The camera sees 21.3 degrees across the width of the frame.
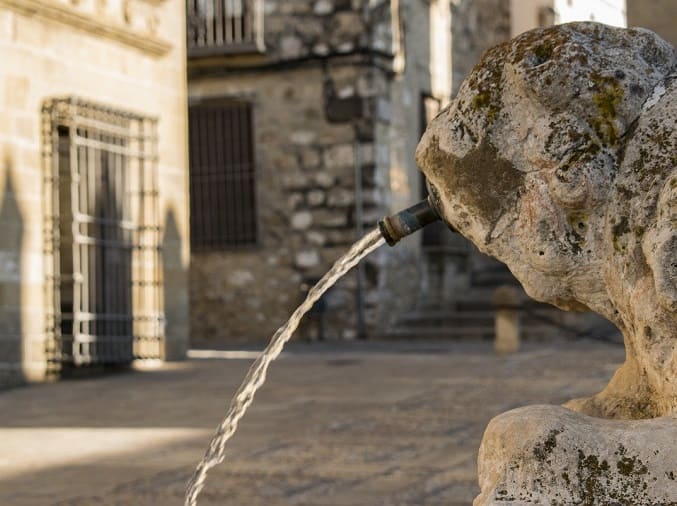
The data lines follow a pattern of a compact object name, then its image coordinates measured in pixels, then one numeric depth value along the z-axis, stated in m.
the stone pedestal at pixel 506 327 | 17.85
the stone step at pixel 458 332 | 22.05
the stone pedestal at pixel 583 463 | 3.03
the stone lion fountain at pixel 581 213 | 3.10
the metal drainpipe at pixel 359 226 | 23.41
